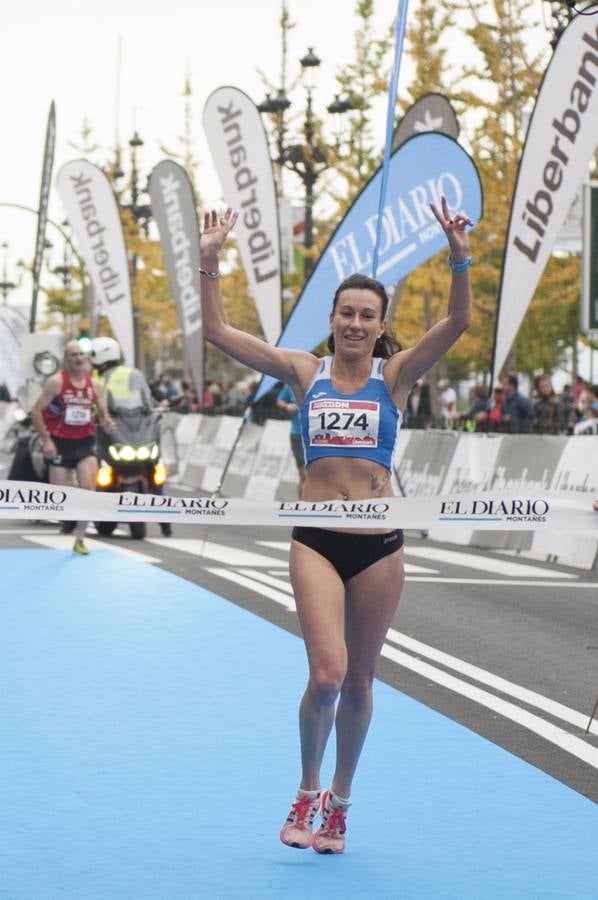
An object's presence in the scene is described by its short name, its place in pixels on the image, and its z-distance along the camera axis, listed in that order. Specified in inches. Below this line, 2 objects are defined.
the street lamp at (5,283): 3853.3
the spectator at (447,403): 1785.2
